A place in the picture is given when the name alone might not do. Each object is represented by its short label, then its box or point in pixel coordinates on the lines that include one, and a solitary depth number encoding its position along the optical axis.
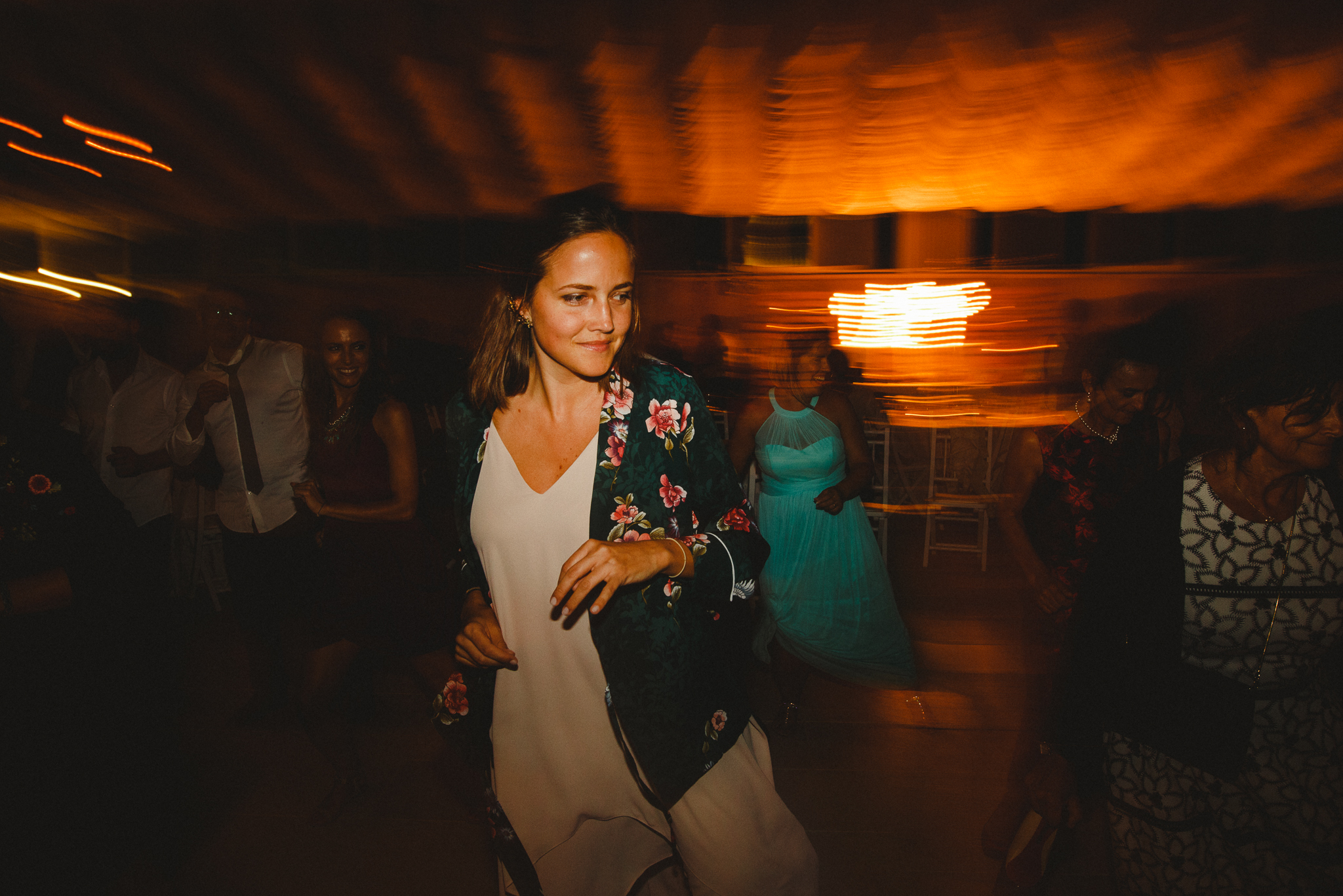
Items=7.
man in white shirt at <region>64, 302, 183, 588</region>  3.41
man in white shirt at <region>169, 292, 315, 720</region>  2.72
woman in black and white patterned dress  1.30
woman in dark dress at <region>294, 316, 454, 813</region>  2.32
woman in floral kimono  1.21
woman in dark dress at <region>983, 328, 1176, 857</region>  2.12
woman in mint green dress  3.08
